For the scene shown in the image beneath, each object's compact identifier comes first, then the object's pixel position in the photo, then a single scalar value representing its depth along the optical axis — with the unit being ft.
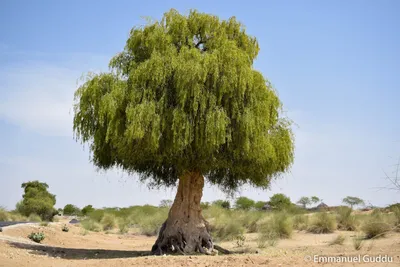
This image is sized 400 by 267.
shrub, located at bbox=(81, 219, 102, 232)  138.30
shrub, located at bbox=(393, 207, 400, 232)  86.92
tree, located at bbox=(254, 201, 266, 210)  275.39
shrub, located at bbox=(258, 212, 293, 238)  98.22
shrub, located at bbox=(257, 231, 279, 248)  81.41
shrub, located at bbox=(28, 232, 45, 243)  85.10
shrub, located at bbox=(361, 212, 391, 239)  78.64
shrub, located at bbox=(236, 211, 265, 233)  117.22
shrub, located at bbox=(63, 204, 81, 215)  328.90
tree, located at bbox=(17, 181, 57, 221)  205.87
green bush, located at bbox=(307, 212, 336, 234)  103.60
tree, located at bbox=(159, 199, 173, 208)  208.09
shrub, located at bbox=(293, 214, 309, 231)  109.81
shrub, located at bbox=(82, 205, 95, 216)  304.91
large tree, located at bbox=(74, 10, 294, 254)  58.29
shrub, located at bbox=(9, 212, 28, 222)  169.95
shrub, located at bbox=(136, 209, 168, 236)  128.88
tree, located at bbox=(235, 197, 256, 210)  275.80
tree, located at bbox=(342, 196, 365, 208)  257.14
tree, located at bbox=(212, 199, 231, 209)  234.21
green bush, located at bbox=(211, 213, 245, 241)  103.81
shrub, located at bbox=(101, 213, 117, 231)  154.26
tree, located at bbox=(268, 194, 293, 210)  244.83
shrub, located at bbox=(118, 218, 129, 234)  138.63
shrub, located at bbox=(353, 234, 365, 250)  63.87
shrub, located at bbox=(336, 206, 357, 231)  108.17
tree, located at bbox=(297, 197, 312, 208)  309.83
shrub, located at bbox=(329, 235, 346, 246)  78.12
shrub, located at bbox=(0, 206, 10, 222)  155.63
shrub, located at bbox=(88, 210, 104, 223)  165.94
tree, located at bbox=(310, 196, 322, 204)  310.43
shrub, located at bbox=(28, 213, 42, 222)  174.19
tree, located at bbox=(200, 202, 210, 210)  163.12
